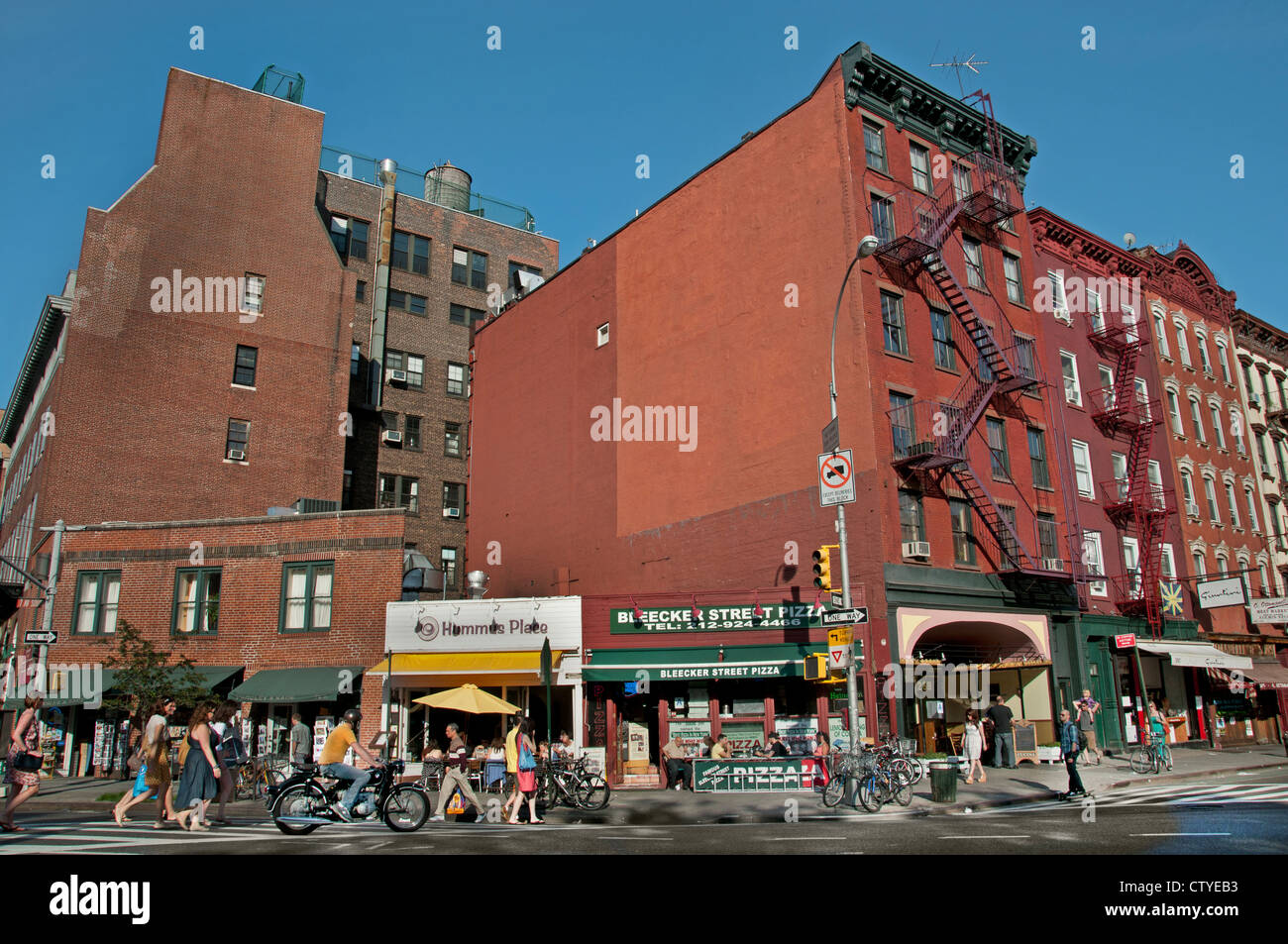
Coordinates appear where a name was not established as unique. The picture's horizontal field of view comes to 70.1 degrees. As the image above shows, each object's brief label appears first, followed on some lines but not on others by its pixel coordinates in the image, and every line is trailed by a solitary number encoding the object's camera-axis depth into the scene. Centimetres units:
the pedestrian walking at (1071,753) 1805
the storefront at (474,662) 2523
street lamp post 1781
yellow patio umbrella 2097
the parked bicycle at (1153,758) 2377
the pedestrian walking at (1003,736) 2448
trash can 1802
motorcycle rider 1287
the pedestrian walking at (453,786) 1539
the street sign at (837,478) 1933
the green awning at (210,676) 2661
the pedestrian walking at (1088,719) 2227
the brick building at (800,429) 2495
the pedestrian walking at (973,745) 2164
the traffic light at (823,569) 1873
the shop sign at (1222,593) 3422
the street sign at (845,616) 1822
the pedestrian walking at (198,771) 1378
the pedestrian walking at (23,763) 1318
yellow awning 2504
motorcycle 1270
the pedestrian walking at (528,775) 1567
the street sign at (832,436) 1961
